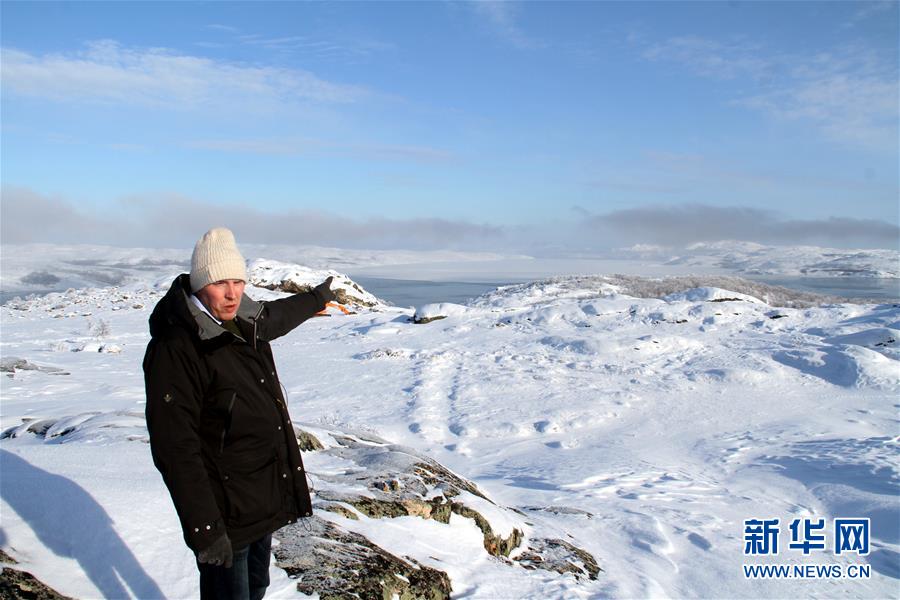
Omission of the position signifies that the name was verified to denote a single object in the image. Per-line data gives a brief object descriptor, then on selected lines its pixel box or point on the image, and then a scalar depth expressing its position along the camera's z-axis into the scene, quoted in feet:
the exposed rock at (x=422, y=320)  71.20
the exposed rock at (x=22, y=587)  9.38
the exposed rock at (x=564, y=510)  22.36
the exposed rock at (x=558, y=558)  15.71
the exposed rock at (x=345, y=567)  11.54
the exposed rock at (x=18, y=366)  42.49
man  7.86
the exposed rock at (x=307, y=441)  19.90
